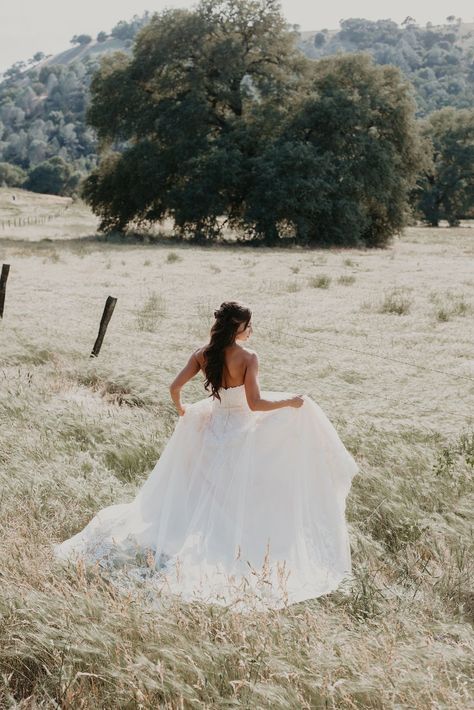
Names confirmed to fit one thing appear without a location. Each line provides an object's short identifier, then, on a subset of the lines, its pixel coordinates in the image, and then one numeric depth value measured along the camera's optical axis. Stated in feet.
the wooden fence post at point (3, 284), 43.86
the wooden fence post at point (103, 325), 36.17
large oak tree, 120.98
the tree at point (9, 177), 470.02
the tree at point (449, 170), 203.00
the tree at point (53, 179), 435.12
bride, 15.28
